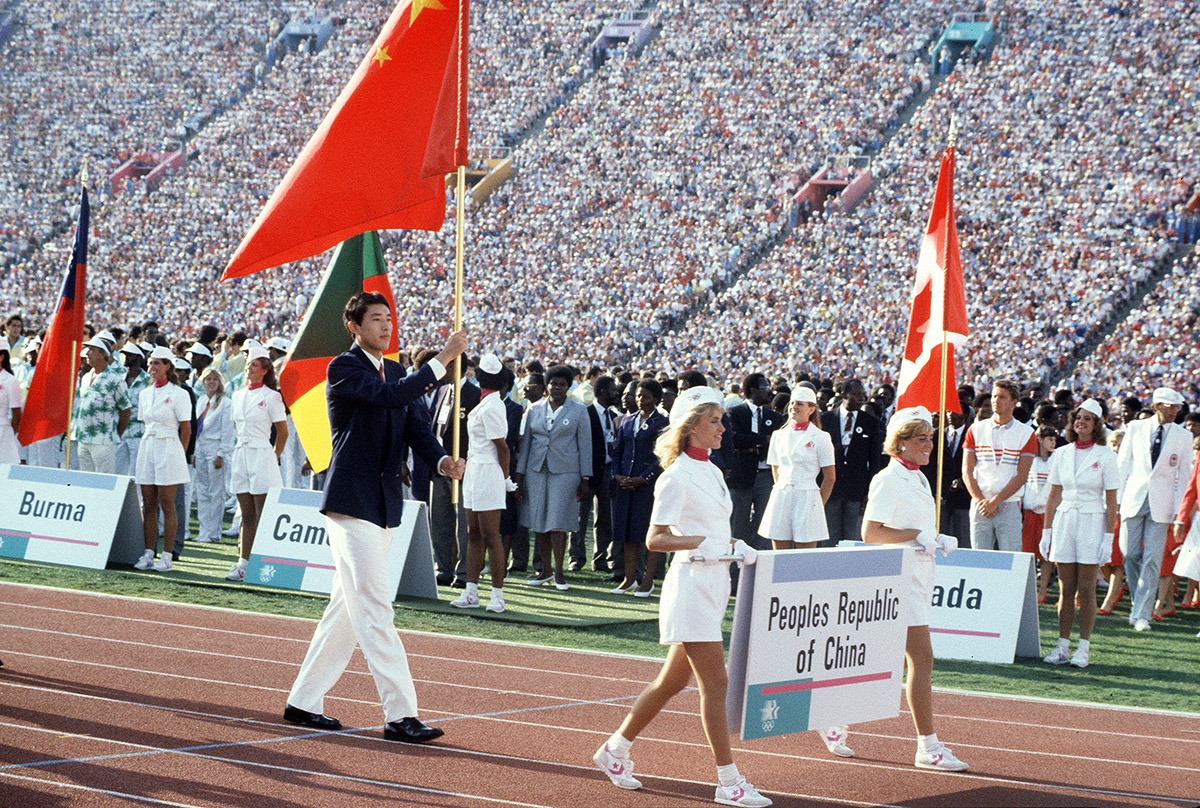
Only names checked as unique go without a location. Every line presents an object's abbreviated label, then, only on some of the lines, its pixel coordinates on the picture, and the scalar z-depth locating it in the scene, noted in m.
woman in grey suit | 13.76
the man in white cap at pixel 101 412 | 14.09
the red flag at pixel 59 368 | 13.89
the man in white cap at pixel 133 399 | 14.72
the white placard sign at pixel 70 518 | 13.34
